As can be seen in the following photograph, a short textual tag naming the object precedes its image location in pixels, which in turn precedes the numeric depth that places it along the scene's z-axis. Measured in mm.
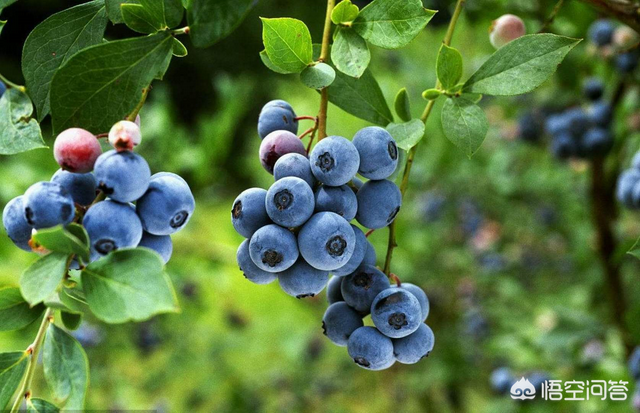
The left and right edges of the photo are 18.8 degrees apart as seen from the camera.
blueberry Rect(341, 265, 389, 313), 551
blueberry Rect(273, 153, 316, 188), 535
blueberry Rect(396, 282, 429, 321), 558
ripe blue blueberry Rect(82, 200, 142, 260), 509
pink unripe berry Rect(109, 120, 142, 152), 516
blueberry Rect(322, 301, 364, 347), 557
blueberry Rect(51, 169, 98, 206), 525
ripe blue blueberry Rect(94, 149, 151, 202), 509
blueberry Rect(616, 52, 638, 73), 878
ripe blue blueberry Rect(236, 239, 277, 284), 546
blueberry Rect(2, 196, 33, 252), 526
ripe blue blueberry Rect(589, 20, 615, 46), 929
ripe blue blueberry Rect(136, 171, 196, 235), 520
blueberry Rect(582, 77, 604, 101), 996
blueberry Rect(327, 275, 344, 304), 568
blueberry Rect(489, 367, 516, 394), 1407
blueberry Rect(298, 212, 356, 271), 527
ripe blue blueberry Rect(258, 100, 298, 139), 560
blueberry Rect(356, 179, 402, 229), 540
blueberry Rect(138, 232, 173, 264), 531
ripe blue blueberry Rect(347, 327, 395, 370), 549
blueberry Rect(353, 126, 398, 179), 538
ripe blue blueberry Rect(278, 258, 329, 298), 539
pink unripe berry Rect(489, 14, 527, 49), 620
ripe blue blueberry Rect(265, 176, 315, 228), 527
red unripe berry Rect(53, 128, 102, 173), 513
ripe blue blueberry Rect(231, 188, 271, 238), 539
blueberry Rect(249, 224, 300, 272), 531
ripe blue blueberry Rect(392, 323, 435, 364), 554
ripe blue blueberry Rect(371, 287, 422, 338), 546
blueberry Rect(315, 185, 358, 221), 536
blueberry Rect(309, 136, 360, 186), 528
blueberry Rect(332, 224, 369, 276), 546
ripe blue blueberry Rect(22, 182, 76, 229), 510
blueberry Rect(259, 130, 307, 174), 546
